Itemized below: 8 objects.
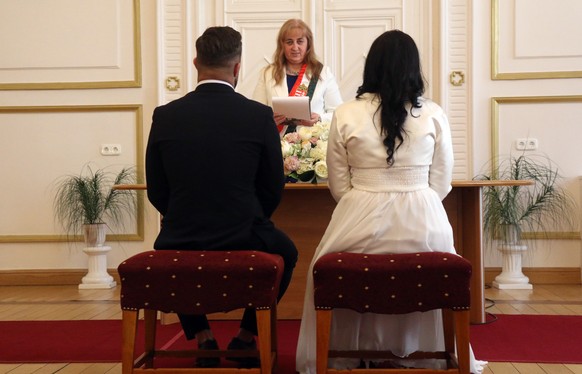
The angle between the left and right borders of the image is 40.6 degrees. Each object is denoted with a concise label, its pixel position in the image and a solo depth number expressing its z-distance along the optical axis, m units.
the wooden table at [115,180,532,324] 4.18
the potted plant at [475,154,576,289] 5.70
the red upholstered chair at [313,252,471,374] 2.62
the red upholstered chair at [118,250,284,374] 2.61
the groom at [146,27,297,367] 2.71
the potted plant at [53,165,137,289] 6.00
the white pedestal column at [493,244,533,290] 5.68
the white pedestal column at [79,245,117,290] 5.98
